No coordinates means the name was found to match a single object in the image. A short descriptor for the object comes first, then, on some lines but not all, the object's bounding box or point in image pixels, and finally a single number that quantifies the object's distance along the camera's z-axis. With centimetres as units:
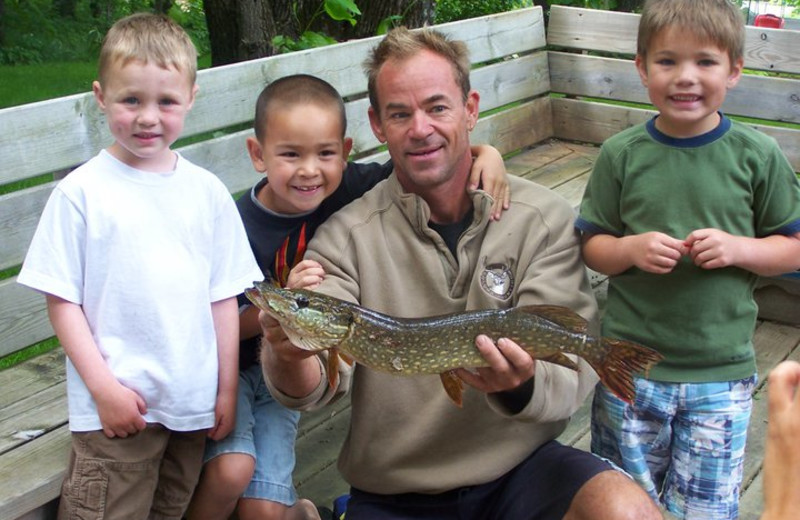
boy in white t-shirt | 282
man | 304
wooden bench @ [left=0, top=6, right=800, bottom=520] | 340
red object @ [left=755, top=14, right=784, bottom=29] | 1017
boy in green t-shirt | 306
